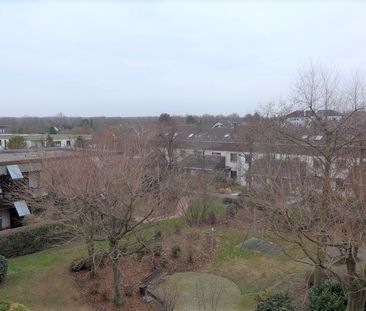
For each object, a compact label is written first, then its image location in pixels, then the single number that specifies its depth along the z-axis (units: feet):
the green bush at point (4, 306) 29.27
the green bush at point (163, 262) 56.85
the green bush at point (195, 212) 74.64
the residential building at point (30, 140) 167.14
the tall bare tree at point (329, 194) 29.66
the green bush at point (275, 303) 33.71
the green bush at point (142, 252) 53.74
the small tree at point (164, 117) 167.70
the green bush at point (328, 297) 35.88
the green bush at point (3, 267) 46.71
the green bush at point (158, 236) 57.98
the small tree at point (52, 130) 232.37
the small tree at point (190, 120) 250.94
